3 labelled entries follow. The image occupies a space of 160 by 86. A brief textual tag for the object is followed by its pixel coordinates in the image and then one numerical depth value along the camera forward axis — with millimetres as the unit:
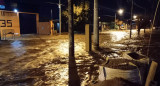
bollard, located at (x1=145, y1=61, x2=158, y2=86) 3242
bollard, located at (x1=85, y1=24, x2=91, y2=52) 11164
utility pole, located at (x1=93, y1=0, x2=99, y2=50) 11375
